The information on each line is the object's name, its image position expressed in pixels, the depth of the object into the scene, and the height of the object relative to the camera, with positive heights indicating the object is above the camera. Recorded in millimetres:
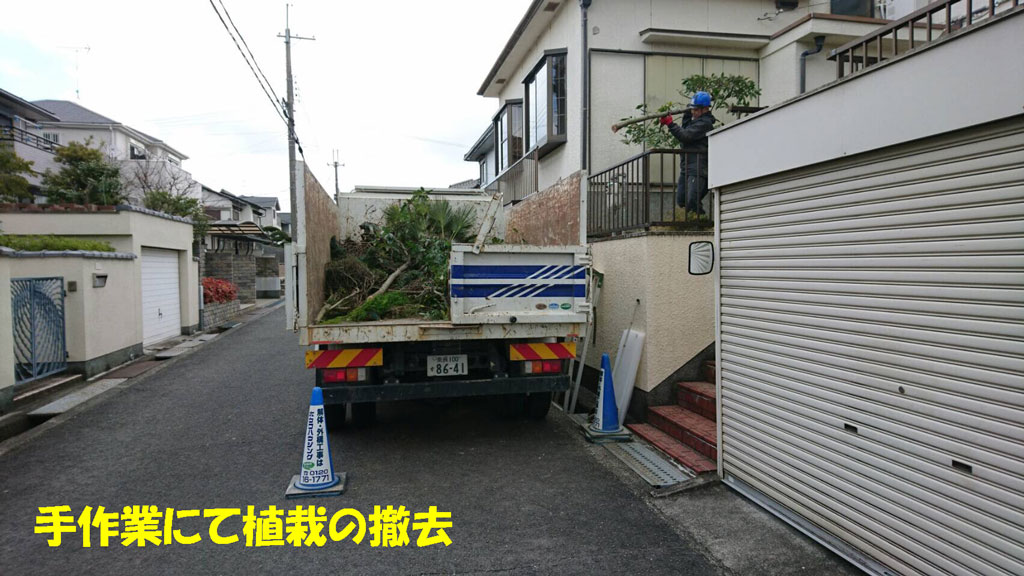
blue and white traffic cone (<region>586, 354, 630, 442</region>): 5621 -1365
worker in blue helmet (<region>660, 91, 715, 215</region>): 6176 +1208
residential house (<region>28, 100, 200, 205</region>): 27000 +7165
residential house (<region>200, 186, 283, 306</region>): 21998 +600
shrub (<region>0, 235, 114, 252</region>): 8242 +432
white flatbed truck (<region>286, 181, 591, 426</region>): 4898 -542
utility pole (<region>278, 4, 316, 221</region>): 14592 +4484
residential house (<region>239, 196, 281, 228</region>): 48550 +5465
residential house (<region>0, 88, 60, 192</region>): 22766 +5718
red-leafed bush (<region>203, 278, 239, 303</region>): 16750 -580
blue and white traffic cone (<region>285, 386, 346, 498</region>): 4398 -1422
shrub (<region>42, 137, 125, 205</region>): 17078 +3014
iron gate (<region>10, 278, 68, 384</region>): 7711 -748
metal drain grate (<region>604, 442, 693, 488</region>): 4551 -1596
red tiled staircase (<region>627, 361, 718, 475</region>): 4797 -1382
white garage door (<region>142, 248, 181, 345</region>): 11718 -524
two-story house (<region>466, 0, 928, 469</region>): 5832 +2750
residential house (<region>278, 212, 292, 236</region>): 49606 +4614
